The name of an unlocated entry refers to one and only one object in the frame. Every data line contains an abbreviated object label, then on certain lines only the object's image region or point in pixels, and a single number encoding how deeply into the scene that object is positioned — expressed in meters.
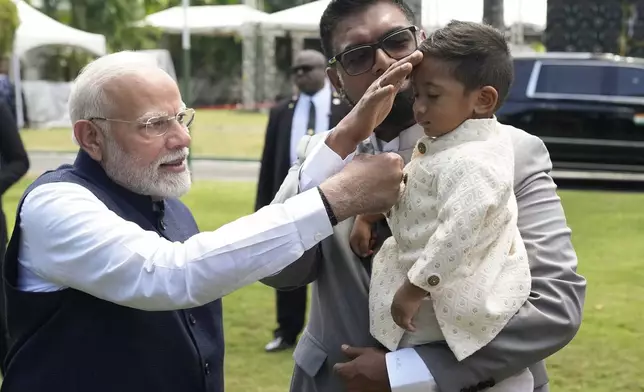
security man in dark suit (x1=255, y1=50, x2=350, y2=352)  6.00
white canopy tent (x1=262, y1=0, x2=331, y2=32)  19.98
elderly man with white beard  1.78
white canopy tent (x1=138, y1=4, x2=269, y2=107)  26.81
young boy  1.64
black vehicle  12.80
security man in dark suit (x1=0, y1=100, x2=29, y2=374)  5.07
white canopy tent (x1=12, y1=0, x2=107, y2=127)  23.39
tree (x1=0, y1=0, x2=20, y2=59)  19.50
